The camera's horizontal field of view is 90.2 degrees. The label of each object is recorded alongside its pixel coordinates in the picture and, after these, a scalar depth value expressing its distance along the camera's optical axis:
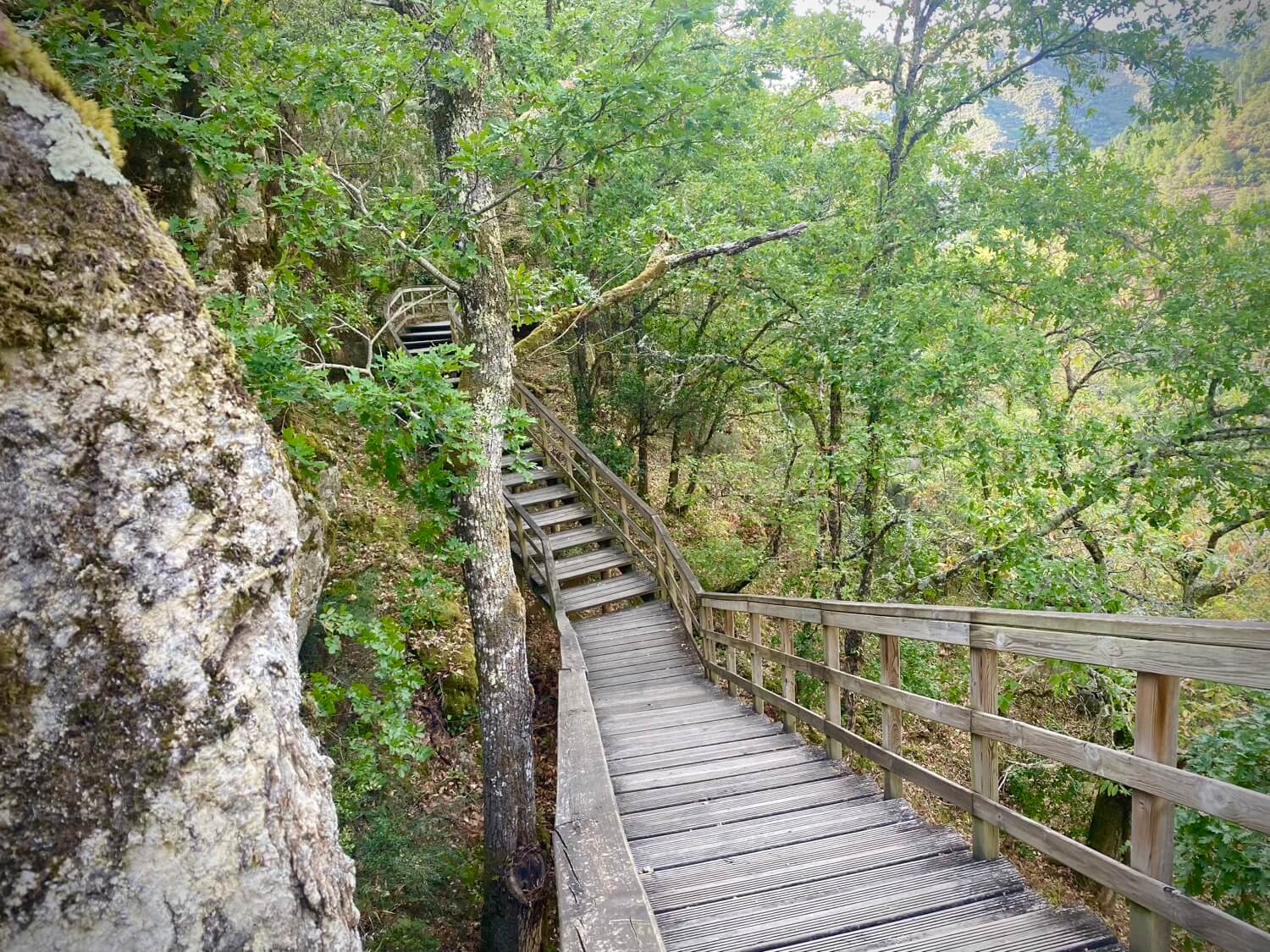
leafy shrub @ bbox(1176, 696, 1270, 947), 3.25
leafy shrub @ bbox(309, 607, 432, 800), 4.77
